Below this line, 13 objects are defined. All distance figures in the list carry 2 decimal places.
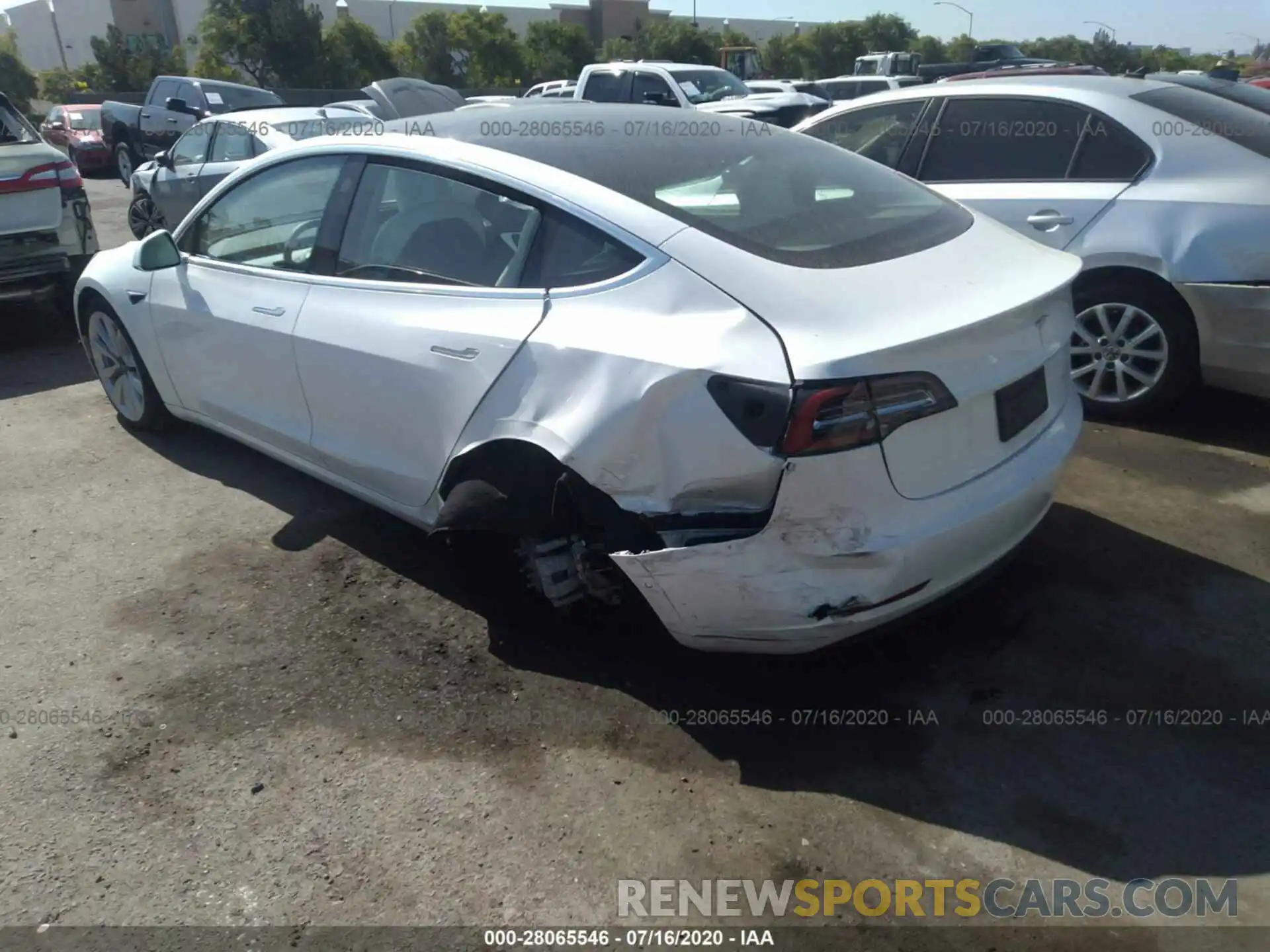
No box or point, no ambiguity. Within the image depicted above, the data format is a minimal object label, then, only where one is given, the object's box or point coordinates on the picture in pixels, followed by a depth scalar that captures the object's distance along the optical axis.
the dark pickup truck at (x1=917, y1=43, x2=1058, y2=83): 25.56
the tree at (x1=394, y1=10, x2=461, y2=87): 42.75
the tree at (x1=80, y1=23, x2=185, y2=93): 42.06
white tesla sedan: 2.63
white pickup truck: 15.99
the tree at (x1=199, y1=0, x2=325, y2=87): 37.53
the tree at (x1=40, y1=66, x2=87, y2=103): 42.84
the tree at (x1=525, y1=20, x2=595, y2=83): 45.19
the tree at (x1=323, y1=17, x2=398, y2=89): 39.41
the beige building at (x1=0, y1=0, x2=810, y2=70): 62.25
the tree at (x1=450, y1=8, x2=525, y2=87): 43.22
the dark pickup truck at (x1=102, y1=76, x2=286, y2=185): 16.66
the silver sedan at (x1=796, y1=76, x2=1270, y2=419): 4.69
